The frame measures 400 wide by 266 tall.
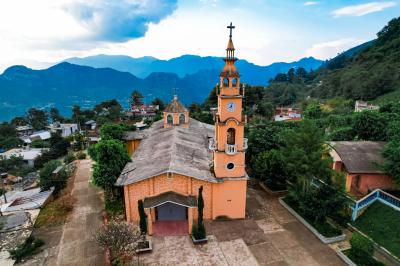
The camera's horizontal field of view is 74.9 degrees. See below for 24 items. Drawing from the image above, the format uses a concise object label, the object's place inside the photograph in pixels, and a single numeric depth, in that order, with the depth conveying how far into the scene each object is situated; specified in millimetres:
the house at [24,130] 78844
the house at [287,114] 60966
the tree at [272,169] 25141
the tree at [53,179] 27641
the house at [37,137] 67725
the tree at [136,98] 82081
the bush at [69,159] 40906
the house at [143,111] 80638
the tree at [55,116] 92250
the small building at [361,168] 23047
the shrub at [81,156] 41175
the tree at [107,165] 23156
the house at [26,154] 51094
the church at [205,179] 19438
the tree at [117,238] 14883
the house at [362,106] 55406
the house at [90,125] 79344
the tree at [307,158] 19469
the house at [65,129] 74112
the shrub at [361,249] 15602
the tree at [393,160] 20406
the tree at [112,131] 33344
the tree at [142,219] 18578
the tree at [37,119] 85269
